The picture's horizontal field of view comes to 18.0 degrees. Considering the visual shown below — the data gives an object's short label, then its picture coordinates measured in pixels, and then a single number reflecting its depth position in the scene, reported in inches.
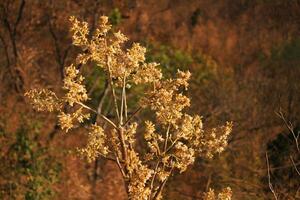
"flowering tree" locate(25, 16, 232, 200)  243.1
